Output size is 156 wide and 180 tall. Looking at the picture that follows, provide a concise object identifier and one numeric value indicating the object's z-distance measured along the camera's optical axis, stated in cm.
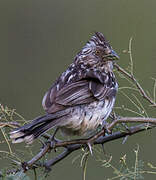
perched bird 873
